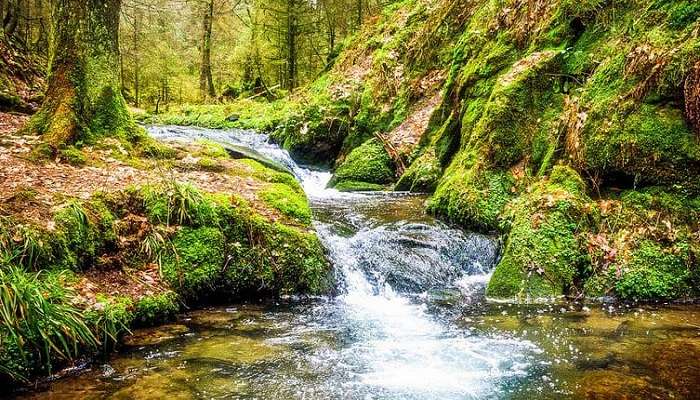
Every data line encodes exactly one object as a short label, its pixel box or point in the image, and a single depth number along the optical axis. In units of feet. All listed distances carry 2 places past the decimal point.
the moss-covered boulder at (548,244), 19.83
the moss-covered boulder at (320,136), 45.57
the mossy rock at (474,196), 25.50
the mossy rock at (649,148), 20.20
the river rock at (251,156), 34.17
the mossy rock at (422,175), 34.14
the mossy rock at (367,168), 37.99
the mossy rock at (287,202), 22.13
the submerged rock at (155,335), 14.33
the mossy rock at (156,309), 15.28
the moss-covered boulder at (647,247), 18.83
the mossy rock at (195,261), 17.42
